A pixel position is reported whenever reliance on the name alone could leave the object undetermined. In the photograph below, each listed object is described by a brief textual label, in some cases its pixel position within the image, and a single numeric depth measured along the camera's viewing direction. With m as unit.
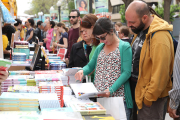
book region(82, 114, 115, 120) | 1.84
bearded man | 2.25
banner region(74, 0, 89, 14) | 10.10
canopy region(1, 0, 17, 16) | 5.76
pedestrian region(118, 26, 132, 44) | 6.51
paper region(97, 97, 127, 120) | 2.17
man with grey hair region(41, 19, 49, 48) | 12.07
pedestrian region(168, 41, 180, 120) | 2.07
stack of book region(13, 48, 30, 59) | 6.03
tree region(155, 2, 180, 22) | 27.52
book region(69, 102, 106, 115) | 1.93
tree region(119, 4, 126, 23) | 34.94
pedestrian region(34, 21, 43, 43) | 10.23
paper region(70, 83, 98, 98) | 2.46
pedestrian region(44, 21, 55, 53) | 9.15
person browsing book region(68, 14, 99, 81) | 3.21
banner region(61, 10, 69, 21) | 20.39
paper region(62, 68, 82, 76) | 2.92
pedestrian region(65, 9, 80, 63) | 5.80
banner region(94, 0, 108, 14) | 8.62
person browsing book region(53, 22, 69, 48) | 7.04
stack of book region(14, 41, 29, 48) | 6.48
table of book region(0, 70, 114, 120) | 1.78
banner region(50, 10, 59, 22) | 27.03
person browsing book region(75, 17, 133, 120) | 2.52
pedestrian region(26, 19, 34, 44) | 10.07
